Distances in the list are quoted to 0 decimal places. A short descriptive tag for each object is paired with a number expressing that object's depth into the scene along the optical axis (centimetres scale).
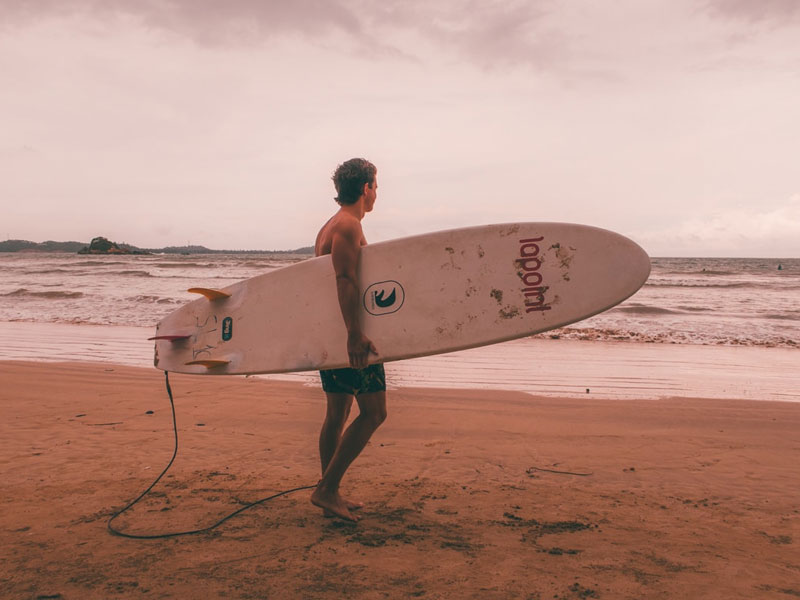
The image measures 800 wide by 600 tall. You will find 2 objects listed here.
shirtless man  226
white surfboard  253
